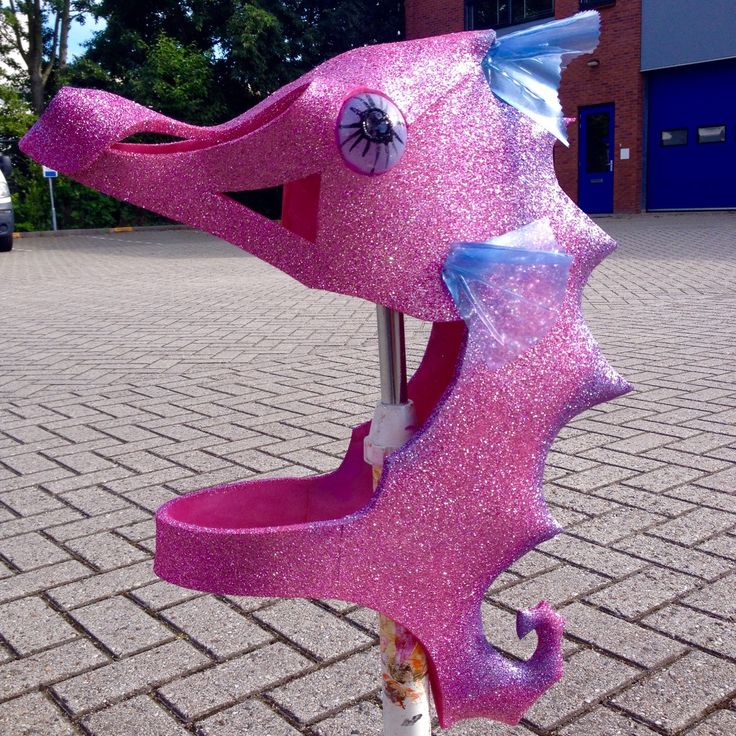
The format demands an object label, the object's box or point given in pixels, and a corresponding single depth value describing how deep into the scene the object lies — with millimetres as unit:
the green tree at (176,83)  22344
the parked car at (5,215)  17141
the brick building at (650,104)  19625
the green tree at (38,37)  28172
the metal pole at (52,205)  23431
